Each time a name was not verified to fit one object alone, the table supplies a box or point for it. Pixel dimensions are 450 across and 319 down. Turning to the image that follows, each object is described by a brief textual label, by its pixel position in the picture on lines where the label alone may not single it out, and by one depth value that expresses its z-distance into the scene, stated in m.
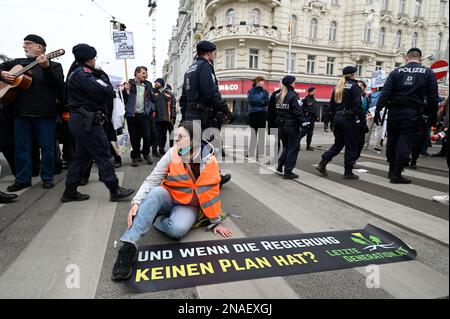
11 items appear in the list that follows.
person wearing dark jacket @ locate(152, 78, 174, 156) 7.68
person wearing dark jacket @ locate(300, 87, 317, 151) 9.27
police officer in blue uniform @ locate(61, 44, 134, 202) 3.86
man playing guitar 4.37
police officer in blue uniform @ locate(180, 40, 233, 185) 4.32
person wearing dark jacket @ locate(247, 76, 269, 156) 7.77
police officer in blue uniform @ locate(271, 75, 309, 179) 5.53
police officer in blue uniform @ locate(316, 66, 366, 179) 5.45
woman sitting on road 2.84
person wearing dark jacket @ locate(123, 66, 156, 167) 6.34
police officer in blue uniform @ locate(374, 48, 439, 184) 4.99
